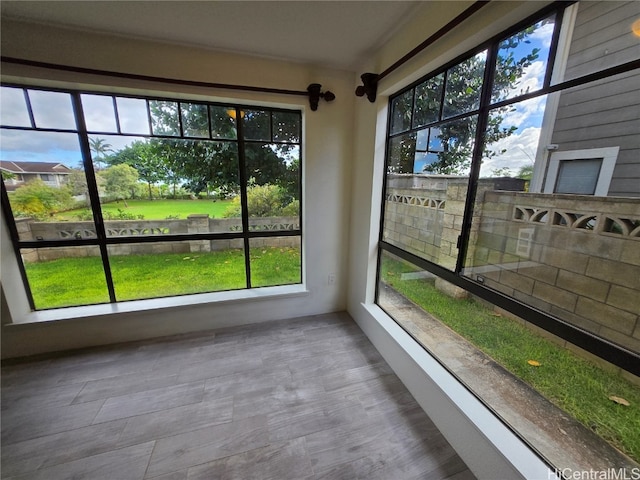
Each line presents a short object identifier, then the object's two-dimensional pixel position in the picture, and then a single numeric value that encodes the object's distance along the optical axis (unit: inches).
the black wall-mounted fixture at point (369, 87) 76.0
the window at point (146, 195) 76.9
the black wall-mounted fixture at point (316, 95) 84.2
